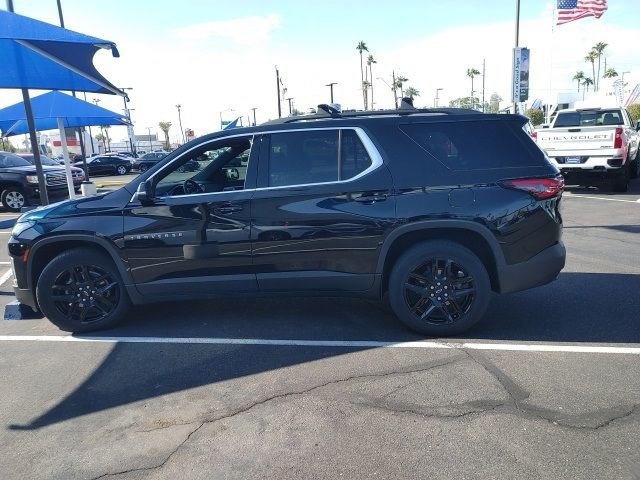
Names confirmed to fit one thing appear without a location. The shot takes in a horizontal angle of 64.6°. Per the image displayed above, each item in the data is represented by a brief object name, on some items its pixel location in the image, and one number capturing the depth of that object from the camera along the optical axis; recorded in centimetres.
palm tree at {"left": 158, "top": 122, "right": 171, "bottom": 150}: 13014
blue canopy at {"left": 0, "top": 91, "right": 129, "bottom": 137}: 1210
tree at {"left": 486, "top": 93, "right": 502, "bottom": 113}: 7353
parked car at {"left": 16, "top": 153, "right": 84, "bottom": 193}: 1753
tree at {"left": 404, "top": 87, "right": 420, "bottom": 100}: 9876
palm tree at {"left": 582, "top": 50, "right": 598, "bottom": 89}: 8394
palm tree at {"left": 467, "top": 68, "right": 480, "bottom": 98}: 9383
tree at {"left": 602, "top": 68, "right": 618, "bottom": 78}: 8006
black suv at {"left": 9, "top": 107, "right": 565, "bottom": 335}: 427
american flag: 2144
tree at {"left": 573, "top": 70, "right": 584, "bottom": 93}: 10006
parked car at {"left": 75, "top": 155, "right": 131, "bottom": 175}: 3666
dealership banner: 1427
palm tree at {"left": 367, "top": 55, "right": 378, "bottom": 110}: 8069
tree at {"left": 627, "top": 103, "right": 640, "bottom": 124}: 4826
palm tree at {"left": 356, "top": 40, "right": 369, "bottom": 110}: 7675
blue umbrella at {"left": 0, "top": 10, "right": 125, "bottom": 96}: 561
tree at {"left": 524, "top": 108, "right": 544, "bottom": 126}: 5325
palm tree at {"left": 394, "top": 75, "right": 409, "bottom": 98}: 9016
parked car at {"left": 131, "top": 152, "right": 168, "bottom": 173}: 3891
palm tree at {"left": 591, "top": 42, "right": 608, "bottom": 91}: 8250
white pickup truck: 1238
